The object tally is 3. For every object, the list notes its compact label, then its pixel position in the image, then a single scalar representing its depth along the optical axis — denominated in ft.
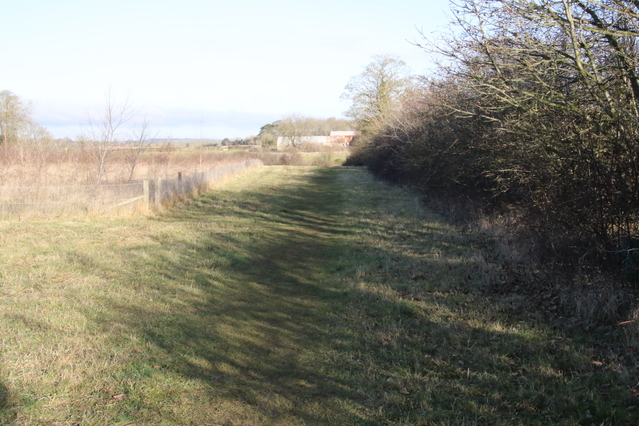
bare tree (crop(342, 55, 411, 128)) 150.51
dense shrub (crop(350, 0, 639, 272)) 19.15
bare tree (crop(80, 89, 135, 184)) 59.41
